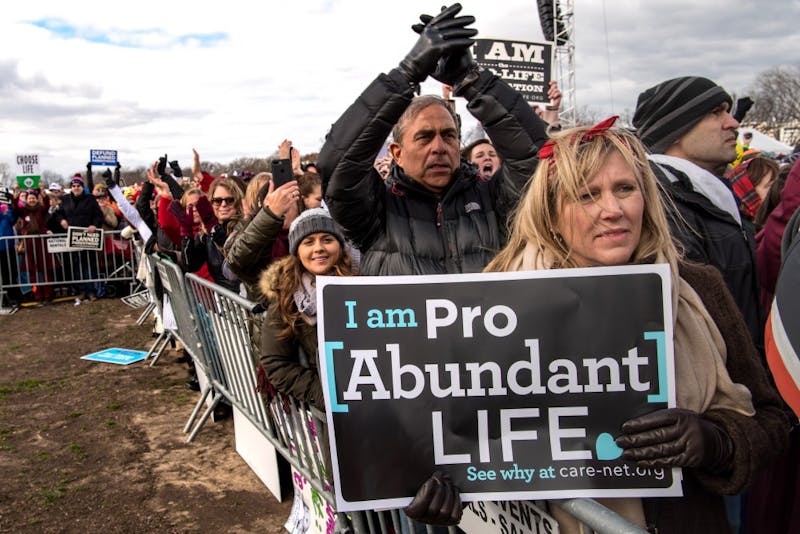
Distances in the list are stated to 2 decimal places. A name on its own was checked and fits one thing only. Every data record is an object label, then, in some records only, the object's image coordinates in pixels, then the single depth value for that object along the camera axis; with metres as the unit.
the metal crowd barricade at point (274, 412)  1.62
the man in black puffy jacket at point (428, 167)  2.53
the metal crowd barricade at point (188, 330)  5.54
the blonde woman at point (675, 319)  1.56
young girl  3.31
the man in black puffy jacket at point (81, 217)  13.27
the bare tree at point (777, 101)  61.93
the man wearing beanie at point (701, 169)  2.60
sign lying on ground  8.48
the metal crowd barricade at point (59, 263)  12.95
